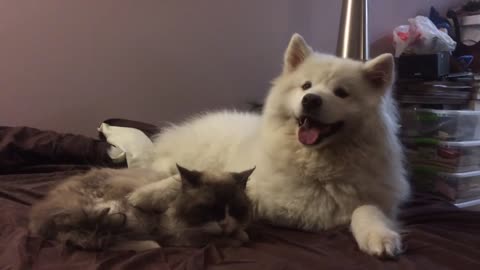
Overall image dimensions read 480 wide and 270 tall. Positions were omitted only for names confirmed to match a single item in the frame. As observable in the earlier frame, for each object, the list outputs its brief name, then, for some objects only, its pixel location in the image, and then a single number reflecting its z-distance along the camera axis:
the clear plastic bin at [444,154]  2.55
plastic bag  3.09
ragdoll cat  1.18
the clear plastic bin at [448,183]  2.58
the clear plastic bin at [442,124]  2.60
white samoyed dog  1.45
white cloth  2.04
